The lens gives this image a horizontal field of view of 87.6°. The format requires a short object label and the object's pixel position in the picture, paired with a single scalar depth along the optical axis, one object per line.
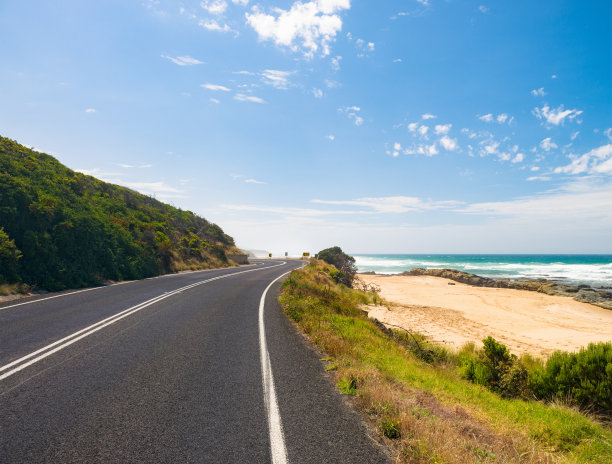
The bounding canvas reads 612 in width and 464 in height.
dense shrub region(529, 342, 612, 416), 6.30
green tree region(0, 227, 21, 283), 12.74
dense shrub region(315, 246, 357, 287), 26.83
